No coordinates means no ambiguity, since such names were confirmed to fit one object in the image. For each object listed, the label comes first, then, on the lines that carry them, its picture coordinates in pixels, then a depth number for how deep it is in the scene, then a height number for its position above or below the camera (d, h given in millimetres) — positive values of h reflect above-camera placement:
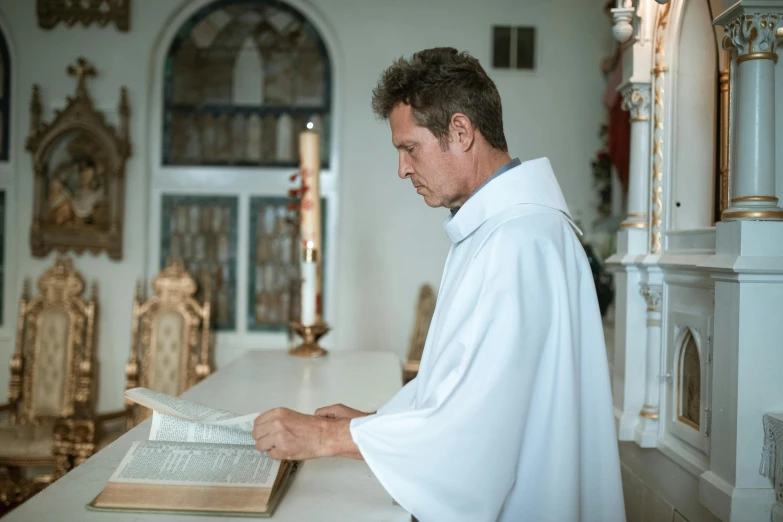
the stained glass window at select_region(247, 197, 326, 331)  5211 -77
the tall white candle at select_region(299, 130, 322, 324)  3156 +292
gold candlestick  3182 -324
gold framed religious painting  5000 +562
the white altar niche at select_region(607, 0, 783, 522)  2041 +29
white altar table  1284 -417
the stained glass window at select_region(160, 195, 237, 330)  5195 +133
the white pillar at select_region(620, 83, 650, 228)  2889 +480
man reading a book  1300 -168
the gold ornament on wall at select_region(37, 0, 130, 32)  5023 +1656
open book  1278 -381
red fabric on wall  4527 +863
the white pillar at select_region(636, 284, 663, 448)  2791 -400
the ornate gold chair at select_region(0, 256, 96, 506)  4723 -630
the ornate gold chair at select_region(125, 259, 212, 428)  4766 -497
